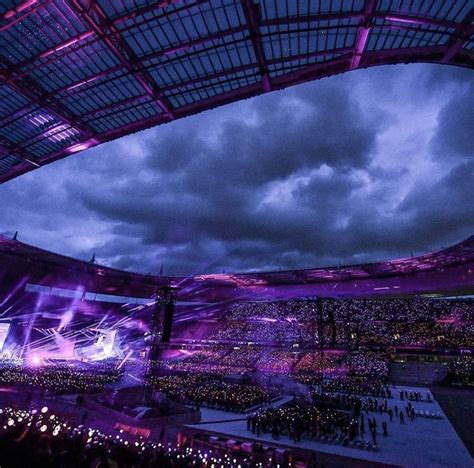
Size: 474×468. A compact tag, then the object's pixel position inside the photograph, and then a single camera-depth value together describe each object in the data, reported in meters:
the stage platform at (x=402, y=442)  14.71
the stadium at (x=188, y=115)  9.02
